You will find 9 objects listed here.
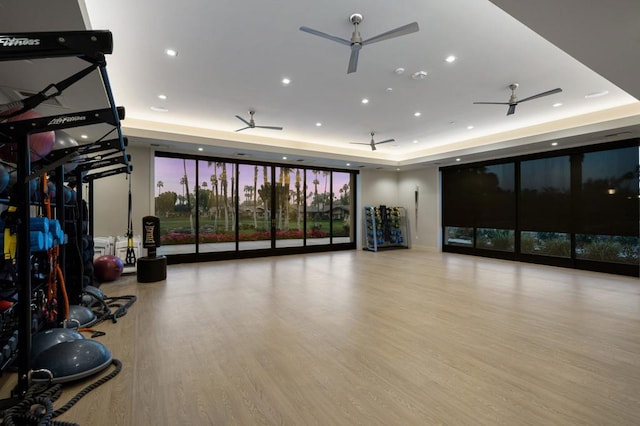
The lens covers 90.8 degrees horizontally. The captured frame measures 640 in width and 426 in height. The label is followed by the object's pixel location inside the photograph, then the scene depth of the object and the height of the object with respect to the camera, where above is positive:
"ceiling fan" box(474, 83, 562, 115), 4.85 +1.85
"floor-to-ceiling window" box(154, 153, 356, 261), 8.57 +0.26
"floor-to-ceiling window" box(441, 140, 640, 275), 6.96 +0.13
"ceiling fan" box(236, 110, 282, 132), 6.42 +1.94
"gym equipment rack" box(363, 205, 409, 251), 11.40 -0.49
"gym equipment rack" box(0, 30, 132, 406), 1.65 +0.70
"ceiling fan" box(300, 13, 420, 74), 3.14 +1.84
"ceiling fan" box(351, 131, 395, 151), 8.38 +1.99
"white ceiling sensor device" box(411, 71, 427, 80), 4.59 +2.06
